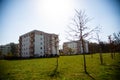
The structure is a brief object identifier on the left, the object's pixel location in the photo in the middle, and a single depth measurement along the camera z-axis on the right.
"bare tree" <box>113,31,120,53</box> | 18.30
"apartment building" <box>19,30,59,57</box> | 46.02
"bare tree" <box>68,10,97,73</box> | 10.03
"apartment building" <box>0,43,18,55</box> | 58.31
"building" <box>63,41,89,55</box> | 72.02
